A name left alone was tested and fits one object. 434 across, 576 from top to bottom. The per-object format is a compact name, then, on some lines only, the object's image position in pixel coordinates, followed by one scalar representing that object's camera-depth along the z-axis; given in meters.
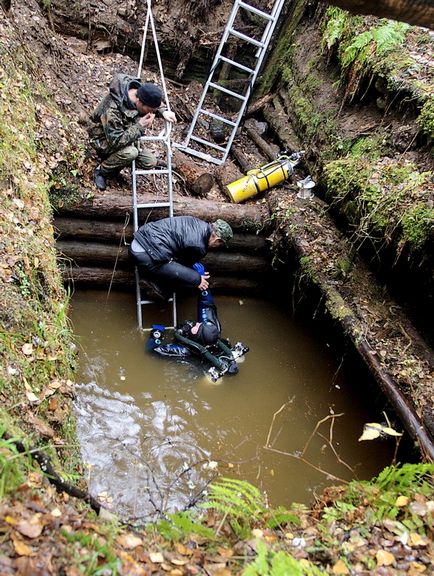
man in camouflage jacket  6.41
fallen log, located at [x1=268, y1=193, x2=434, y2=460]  4.62
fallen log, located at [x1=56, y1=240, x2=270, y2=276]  7.05
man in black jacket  6.43
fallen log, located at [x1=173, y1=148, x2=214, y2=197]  7.55
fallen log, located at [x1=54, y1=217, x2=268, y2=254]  6.84
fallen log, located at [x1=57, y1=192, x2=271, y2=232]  6.79
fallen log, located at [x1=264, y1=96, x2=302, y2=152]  8.27
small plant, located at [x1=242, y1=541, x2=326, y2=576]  2.40
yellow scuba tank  7.63
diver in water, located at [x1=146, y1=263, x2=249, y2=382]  6.37
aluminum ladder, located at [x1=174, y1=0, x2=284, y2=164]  8.30
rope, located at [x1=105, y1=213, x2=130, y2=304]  6.96
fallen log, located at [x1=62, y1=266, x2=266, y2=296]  7.07
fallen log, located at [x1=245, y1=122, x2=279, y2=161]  8.41
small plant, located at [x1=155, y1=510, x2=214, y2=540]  2.89
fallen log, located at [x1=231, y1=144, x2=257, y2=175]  8.38
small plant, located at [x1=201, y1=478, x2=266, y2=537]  3.04
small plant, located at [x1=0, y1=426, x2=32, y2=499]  2.44
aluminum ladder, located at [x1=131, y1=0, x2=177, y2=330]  6.80
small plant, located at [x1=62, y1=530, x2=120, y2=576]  2.23
